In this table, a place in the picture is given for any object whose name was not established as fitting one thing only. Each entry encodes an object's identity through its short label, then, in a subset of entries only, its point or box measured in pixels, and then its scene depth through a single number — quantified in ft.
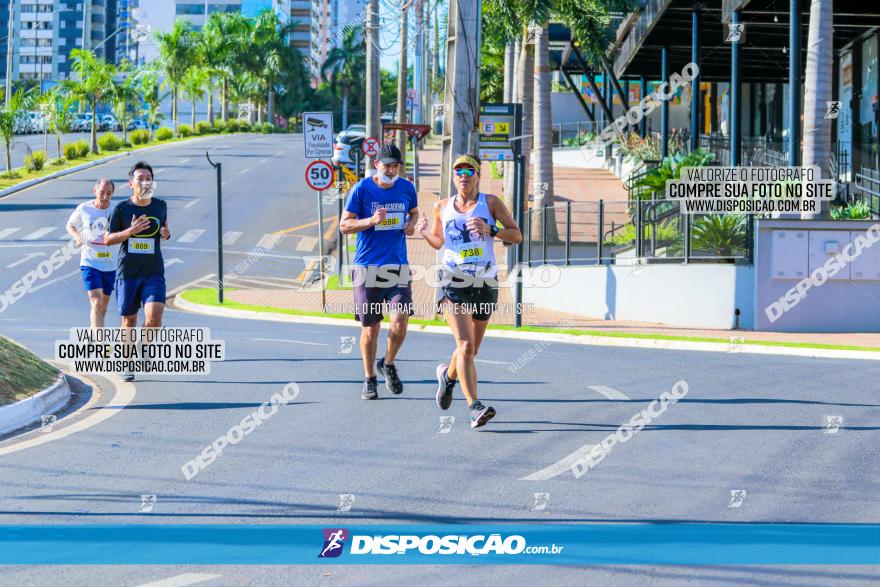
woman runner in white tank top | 32.01
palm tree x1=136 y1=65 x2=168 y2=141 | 293.02
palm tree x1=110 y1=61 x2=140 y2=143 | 239.30
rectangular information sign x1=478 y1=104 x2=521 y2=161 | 70.20
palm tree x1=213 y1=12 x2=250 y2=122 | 339.16
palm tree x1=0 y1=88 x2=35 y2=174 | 180.45
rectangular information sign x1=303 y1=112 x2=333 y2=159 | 72.18
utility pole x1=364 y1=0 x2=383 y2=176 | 115.75
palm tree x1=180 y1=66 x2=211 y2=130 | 303.89
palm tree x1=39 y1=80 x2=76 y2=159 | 213.87
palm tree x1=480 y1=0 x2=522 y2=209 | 103.81
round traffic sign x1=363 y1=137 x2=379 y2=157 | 107.86
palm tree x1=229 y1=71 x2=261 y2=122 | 377.30
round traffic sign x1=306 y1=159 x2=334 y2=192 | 73.56
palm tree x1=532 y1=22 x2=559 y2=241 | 108.17
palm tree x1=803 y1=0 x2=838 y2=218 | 69.51
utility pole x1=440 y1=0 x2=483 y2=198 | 65.62
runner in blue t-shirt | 35.22
